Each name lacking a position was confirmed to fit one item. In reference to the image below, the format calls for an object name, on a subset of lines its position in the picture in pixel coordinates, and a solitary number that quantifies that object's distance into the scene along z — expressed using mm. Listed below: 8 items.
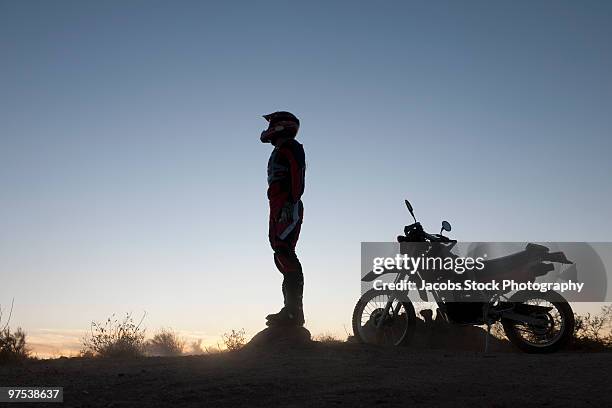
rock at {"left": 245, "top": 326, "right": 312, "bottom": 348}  9979
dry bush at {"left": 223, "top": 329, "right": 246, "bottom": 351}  11687
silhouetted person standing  10438
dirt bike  9695
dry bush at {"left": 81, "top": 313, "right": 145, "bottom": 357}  11379
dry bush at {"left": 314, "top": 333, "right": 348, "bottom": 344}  11836
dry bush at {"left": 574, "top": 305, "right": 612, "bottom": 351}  11719
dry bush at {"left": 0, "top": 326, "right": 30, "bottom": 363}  10977
